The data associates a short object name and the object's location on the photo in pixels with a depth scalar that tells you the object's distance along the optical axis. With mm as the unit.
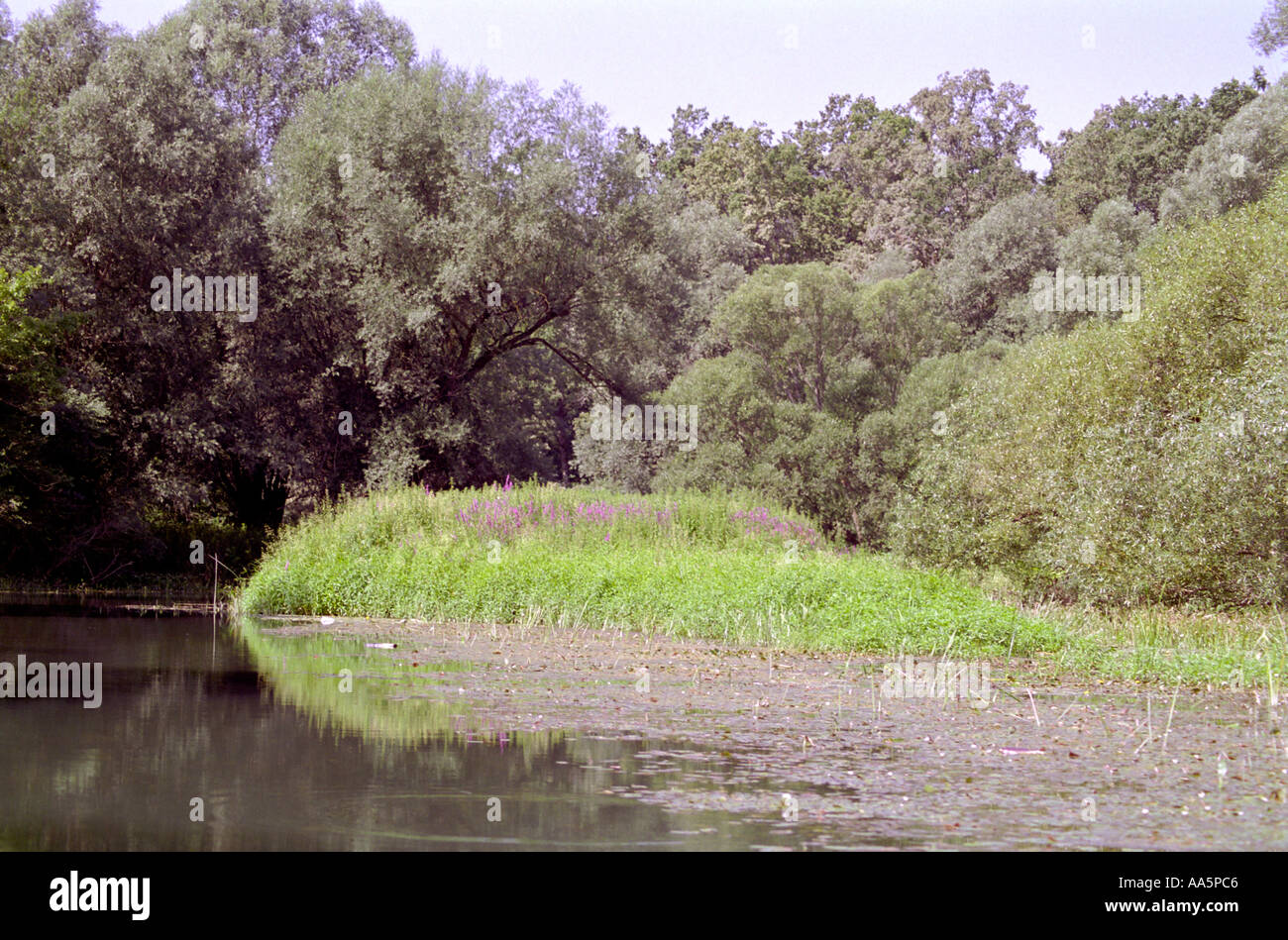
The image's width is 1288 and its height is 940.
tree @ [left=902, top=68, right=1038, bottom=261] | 56906
